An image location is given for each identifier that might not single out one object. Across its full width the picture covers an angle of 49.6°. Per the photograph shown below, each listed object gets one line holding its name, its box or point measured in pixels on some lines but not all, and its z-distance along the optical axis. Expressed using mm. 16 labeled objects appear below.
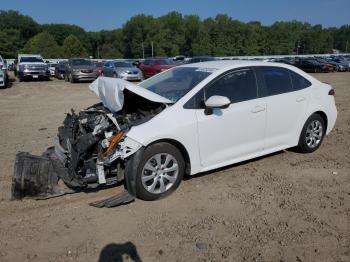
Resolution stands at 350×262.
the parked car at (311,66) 35731
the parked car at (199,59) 27222
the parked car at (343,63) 38034
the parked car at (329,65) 36106
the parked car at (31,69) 25141
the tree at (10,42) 93125
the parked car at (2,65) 19602
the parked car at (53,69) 32438
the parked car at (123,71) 23525
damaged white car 4625
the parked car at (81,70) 24156
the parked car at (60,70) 28425
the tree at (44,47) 91125
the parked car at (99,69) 25059
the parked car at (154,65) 25586
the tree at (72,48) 96000
